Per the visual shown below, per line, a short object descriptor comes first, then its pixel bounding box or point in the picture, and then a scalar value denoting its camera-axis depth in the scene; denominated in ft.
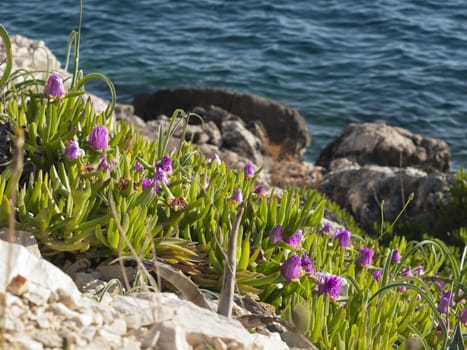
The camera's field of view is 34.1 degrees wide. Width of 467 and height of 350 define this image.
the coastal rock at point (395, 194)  23.34
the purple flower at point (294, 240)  10.58
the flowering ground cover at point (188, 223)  9.11
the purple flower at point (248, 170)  12.48
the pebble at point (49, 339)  5.91
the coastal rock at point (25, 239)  8.76
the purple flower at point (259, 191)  11.77
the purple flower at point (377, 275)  12.08
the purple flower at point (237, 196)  10.61
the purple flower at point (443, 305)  11.24
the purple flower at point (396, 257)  12.56
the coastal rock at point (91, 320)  6.08
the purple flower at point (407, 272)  12.78
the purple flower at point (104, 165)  10.31
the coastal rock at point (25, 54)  23.24
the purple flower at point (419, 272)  13.35
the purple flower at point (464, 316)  10.69
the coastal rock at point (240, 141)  33.12
